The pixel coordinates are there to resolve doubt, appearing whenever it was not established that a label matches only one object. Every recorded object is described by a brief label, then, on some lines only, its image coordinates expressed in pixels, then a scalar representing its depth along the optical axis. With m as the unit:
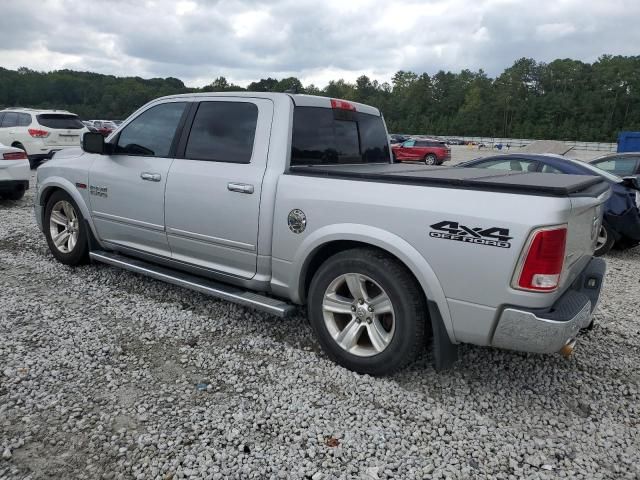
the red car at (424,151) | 28.31
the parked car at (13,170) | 8.84
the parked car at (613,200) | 6.66
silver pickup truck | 2.60
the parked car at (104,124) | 33.94
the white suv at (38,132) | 13.44
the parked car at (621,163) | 8.80
